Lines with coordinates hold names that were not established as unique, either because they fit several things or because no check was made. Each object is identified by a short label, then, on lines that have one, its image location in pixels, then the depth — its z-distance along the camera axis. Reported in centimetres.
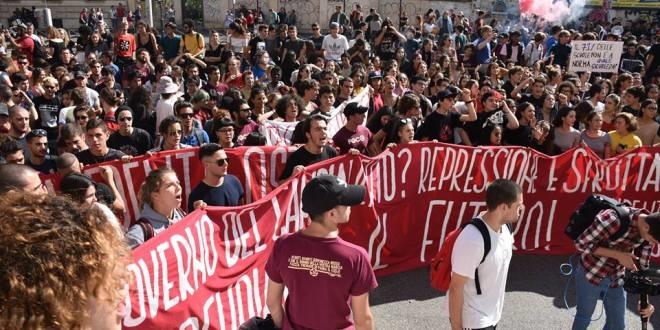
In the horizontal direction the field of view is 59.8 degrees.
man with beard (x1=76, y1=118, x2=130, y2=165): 540
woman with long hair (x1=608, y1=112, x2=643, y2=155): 680
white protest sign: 1048
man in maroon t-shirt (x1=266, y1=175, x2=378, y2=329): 287
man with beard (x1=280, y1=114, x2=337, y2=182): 550
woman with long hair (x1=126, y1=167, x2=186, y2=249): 392
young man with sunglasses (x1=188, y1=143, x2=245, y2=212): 480
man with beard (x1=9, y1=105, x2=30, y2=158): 597
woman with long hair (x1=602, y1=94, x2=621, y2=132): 778
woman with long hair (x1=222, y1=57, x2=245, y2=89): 973
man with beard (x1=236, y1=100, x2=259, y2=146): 687
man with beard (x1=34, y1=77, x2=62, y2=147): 775
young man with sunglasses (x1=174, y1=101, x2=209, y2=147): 640
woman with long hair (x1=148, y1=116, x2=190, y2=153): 584
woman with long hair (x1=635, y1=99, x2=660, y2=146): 723
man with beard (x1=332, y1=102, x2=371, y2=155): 646
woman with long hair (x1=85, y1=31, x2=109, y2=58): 1300
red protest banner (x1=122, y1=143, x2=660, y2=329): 428
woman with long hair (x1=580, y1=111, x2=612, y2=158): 683
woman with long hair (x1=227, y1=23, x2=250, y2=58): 1294
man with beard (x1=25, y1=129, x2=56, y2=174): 534
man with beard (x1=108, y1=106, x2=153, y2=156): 616
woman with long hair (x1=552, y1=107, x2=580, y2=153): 698
